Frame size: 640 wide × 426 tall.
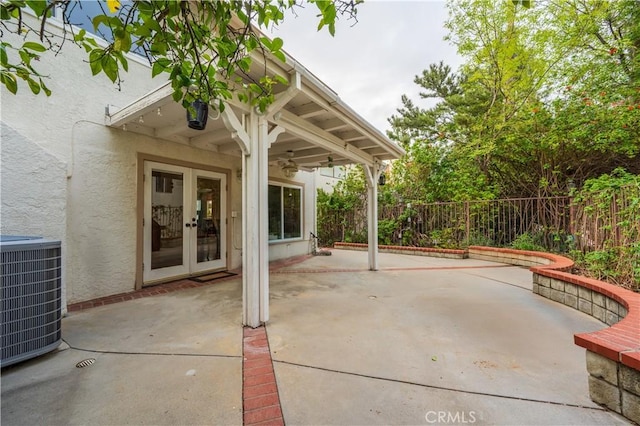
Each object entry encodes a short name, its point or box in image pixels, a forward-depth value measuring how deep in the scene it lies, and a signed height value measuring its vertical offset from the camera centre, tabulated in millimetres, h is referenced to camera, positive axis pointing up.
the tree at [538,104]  6539 +2878
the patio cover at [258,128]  3066 +1389
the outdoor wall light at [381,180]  6949 +954
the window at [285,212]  7348 +171
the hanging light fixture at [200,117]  3019 +1136
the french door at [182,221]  4684 -37
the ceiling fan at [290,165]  6265 +1359
